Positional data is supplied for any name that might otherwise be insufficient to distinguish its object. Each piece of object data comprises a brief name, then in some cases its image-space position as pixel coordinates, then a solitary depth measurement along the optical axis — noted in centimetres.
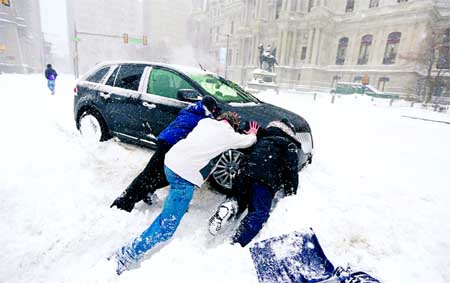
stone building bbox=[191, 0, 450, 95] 3111
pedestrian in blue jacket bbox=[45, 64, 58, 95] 1249
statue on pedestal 2727
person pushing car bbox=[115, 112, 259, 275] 224
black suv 361
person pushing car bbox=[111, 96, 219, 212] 269
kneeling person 246
